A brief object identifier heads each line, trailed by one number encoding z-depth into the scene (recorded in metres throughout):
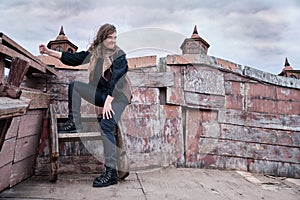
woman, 1.81
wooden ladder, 1.67
